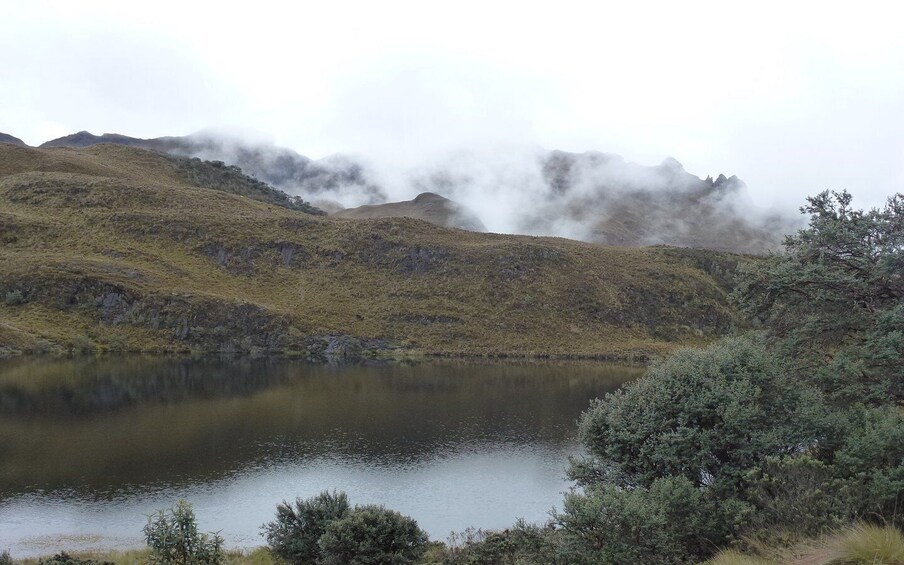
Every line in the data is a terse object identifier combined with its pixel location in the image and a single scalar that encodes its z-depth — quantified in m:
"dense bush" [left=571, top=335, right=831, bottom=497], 18.86
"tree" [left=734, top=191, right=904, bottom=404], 20.33
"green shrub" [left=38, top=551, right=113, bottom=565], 17.88
